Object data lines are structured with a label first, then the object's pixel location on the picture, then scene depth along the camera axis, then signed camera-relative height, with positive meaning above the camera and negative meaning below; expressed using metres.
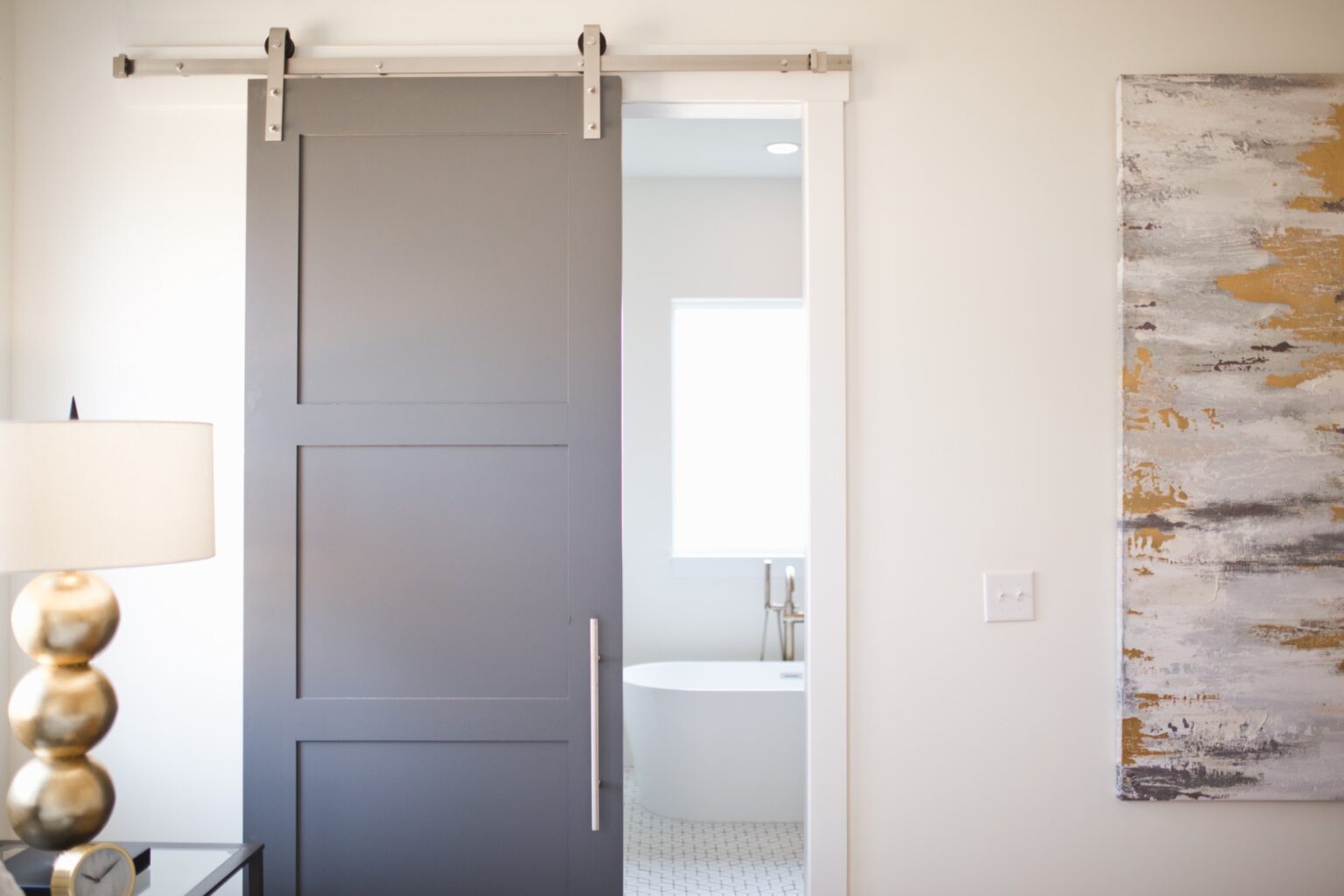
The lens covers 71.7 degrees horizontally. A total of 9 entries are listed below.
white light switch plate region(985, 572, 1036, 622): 2.08 -0.27
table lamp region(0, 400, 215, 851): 1.49 -0.12
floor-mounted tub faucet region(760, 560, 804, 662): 3.99 -0.60
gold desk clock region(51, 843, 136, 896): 1.50 -0.66
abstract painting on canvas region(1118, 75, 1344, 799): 2.04 +0.05
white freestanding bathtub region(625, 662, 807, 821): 3.42 -1.02
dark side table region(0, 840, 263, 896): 1.61 -0.71
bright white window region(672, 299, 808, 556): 4.41 +0.21
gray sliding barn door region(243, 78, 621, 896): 2.04 -0.03
